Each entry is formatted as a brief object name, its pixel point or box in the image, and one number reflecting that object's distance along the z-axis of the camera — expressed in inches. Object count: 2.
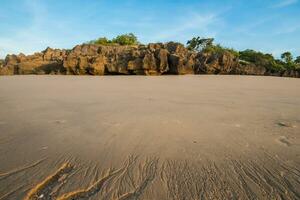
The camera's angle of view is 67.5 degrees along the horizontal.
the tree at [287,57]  835.3
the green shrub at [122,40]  1118.4
